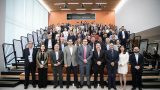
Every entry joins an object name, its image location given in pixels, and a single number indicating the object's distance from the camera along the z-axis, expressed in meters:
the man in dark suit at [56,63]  4.37
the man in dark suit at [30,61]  4.39
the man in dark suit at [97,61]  4.35
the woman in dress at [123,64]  4.25
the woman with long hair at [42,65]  4.38
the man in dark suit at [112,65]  4.26
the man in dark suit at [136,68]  4.21
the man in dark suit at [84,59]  4.34
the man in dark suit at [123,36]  6.61
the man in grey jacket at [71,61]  4.38
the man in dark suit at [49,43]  5.21
